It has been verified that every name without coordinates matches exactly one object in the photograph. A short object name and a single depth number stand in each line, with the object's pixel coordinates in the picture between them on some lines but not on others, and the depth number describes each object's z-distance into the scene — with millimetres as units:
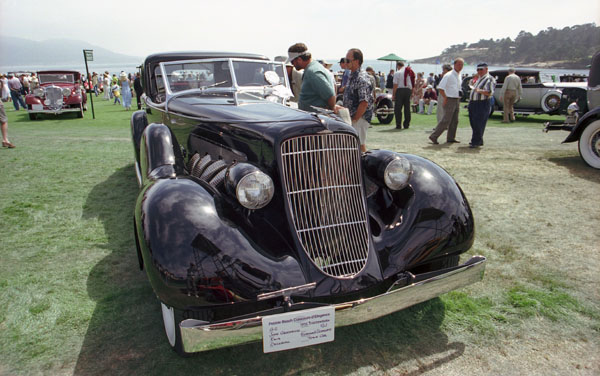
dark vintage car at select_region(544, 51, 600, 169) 6223
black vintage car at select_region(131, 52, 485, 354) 1976
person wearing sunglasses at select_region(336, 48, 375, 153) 5277
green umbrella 19778
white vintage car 13180
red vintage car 14477
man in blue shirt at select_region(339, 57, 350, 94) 7225
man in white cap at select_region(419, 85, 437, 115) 15758
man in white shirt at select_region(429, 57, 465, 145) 8078
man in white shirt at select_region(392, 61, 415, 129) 10812
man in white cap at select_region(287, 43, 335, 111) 4730
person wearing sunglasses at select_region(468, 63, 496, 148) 7742
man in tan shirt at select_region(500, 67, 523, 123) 11586
